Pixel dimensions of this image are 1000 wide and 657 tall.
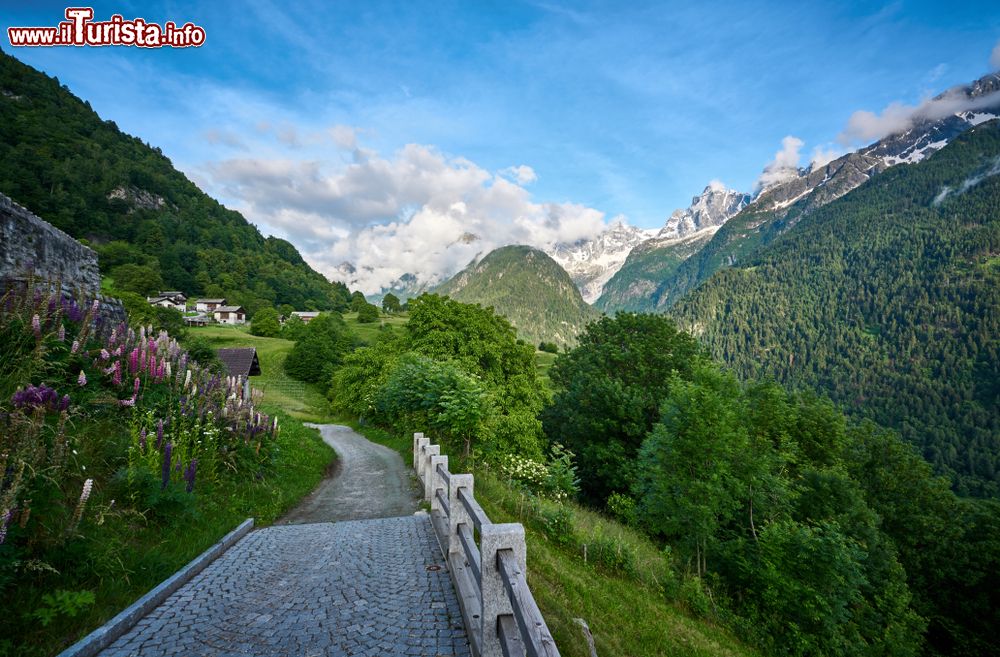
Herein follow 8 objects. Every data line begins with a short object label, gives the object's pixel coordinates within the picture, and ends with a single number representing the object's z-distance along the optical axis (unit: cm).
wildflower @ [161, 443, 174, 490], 667
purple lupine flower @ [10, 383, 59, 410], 553
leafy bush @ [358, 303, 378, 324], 11225
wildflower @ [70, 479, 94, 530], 477
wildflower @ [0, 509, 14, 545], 381
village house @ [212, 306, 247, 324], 9706
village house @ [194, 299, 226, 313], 9754
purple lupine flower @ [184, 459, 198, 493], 718
